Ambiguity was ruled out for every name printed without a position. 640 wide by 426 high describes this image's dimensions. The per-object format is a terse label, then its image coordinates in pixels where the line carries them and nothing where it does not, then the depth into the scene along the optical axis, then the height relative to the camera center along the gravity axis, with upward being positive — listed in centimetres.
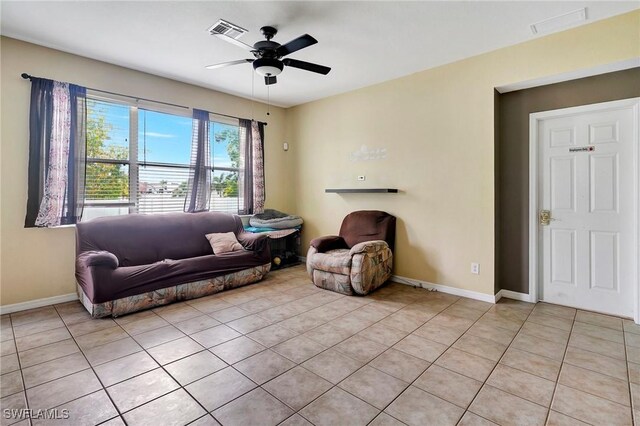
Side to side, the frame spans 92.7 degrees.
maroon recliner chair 369 -52
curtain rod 323 +153
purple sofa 307 -56
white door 299 +10
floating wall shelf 427 +37
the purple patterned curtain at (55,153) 328 +68
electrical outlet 361 -63
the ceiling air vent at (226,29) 267 +171
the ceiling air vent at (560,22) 270 +180
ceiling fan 270 +150
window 373 +75
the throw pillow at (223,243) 419 -39
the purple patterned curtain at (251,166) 518 +84
